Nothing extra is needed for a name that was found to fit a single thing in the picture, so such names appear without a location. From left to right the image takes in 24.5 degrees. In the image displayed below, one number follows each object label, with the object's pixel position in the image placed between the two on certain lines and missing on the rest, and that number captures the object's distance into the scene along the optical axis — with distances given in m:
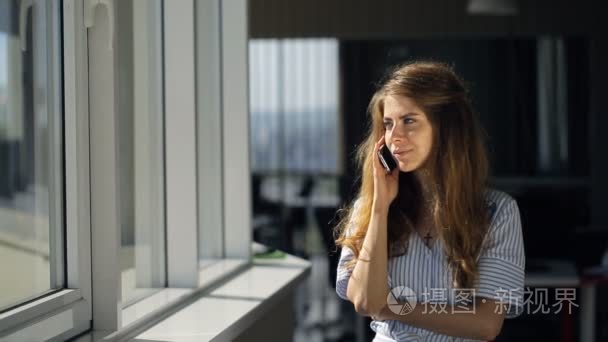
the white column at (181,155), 3.70
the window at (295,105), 8.87
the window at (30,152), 2.81
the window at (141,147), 3.42
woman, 2.81
